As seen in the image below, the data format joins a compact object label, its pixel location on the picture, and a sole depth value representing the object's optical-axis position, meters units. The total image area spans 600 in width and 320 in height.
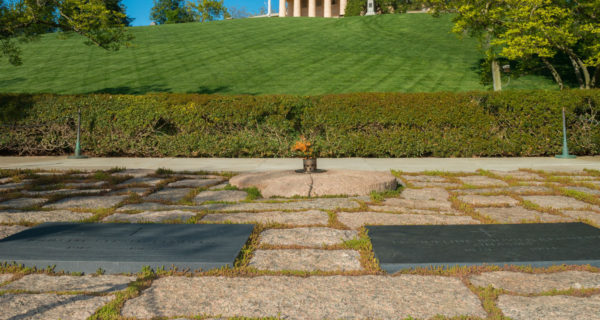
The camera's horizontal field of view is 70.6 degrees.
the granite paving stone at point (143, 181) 6.46
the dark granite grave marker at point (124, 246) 2.92
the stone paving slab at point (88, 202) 4.95
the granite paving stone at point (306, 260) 3.00
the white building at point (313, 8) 68.19
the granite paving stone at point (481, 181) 6.29
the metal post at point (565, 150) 9.55
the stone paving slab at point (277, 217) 4.21
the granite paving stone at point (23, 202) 4.96
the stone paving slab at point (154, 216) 4.30
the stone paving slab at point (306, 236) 3.54
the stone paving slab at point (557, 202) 4.82
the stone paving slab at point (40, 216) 4.26
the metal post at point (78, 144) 10.10
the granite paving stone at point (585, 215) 4.23
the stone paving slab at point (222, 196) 5.40
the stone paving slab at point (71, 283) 2.60
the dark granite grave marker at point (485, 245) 2.93
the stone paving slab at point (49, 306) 2.23
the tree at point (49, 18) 14.03
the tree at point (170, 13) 70.06
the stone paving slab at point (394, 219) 4.16
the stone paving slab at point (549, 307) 2.23
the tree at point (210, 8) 54.69
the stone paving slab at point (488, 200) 5.00
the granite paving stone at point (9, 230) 3.76
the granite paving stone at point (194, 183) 6.39
